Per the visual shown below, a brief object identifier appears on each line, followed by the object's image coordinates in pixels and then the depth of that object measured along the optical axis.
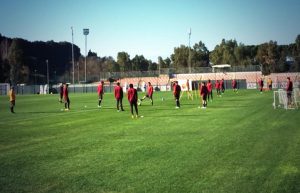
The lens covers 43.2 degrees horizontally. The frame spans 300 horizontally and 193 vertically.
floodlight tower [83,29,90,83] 84.19
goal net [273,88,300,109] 25.48
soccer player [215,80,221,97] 46.28
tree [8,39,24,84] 123.16
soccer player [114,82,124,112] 26.98
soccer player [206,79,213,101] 36.28
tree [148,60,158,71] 139.75
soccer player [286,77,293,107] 25.86
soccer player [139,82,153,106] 33.97
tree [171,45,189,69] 123.06
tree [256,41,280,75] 104.57
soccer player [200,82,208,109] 27.86
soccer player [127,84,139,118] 22.31
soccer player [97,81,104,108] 31.71
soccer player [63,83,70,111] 29.23
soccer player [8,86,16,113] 28.52
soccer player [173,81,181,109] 29.08
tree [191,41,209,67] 122.38
